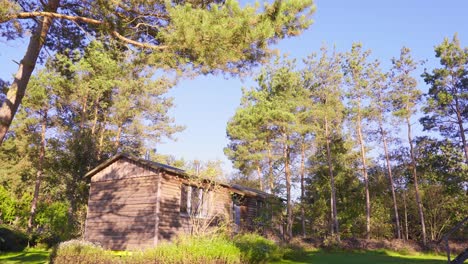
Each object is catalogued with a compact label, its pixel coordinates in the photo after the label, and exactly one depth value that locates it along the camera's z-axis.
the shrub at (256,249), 12.79
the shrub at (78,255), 10.81
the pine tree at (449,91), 28.45
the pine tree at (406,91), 30.11
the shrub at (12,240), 18.41
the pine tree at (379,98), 30.62
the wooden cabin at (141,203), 16.55
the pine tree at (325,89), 29.36
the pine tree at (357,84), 30.41
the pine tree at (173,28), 8.40
